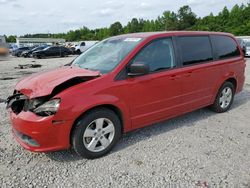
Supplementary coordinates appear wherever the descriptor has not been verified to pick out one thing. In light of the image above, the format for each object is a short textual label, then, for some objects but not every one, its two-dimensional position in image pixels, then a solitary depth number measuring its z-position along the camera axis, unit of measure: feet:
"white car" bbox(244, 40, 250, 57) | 50.66
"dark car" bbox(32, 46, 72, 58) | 65.70
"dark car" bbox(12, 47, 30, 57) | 78.48
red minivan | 7.97
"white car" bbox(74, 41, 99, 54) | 84.86
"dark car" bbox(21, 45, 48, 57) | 71.05
